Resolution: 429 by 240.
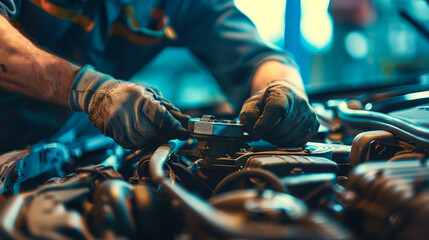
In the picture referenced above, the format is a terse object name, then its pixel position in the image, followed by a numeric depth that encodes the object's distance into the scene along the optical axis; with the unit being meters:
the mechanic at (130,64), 0.91
